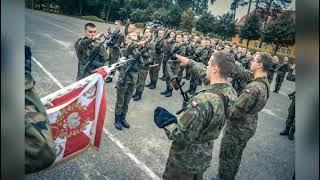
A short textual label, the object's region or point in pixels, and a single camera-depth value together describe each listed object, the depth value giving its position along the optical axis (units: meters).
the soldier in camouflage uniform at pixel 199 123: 1.29
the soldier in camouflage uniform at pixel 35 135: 0.89
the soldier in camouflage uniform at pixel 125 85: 2.38
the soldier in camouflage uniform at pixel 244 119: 1.81
